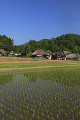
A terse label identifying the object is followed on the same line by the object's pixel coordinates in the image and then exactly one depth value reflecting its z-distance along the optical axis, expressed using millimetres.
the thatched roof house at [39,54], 61406
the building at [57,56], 66812
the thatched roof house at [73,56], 60950
